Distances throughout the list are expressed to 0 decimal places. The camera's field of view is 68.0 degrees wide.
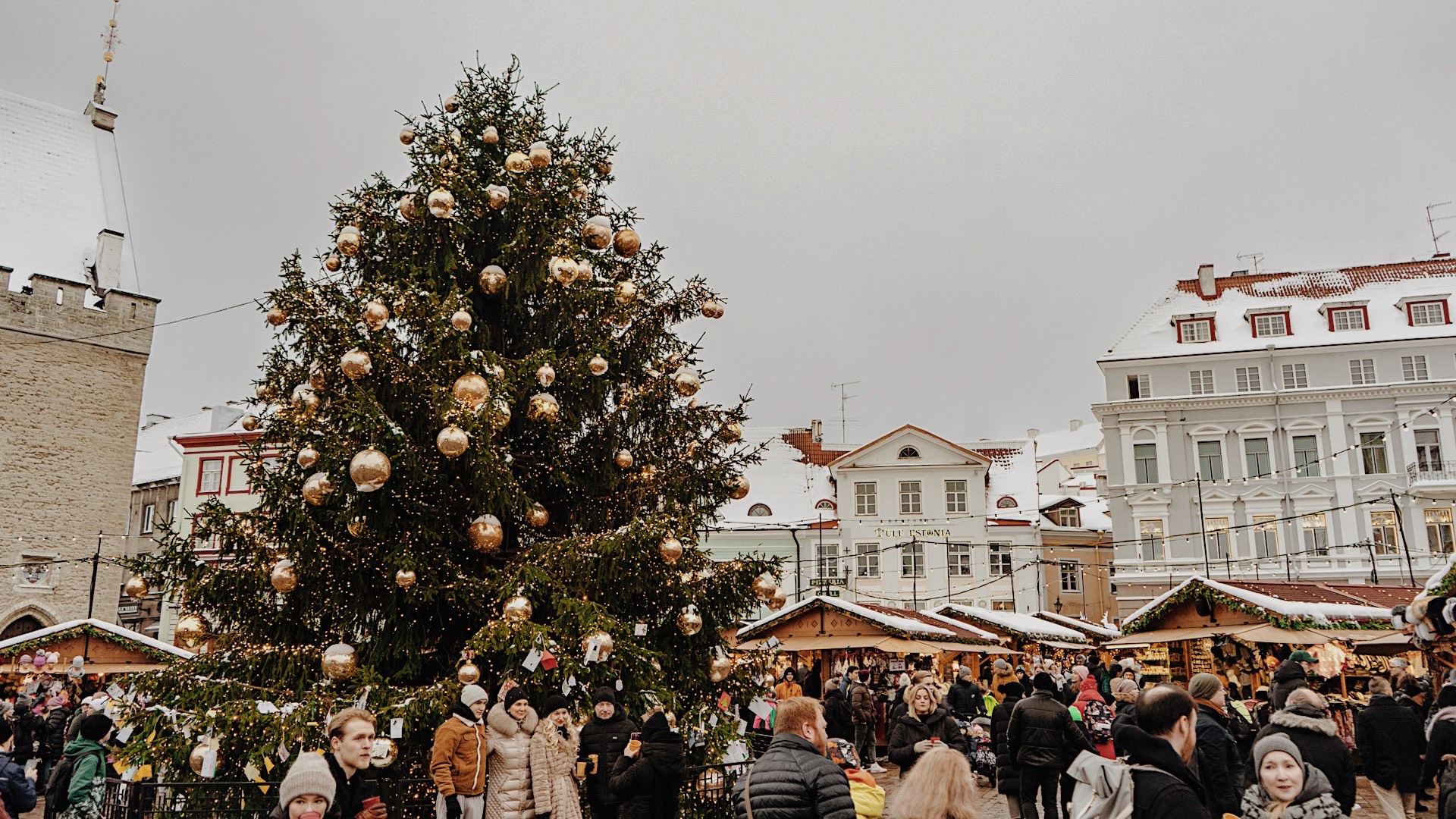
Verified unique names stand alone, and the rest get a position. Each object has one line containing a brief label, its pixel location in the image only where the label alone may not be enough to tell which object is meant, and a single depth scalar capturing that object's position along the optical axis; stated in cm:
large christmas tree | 779
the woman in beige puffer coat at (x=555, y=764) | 759
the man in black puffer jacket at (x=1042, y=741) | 854
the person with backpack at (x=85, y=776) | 789
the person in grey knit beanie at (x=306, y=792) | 389
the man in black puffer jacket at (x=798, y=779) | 456
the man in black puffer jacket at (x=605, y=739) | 775
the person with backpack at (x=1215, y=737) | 656
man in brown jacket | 708
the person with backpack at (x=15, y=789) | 653
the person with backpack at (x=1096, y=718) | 1052
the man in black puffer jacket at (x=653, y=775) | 710
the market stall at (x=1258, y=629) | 1616
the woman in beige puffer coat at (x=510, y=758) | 746
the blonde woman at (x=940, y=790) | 371
